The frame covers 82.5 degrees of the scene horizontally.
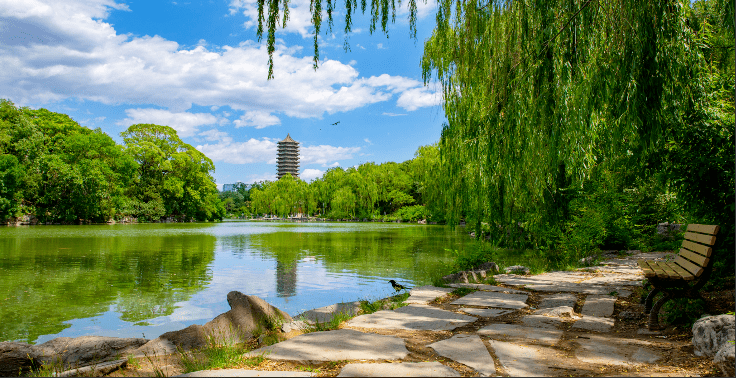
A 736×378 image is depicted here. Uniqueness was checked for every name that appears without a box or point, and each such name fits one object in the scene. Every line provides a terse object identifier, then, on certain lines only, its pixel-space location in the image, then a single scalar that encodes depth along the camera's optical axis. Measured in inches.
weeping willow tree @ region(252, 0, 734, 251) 126.2
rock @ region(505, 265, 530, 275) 246.7
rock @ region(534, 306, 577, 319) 137.6
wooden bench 107.4
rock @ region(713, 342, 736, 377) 76.6
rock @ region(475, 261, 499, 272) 256.1
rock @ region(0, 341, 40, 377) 116.8
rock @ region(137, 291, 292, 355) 115.6
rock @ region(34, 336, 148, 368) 118.9
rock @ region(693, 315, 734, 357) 87.0
